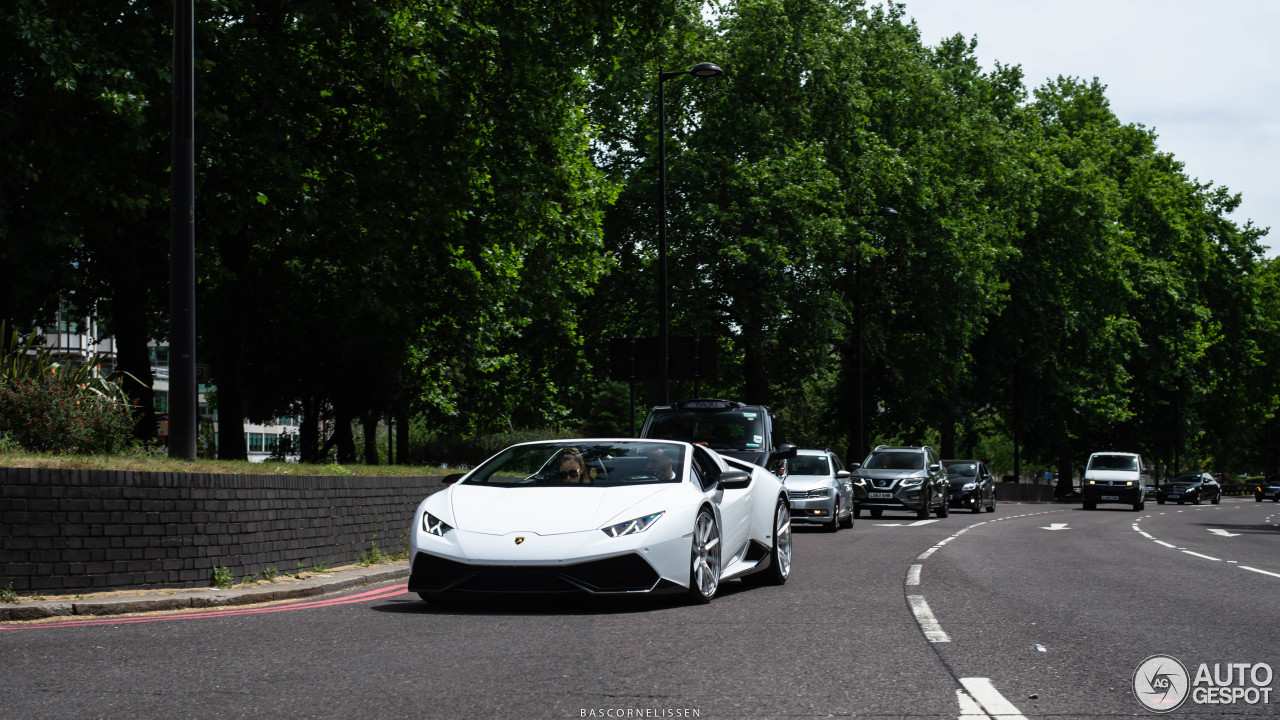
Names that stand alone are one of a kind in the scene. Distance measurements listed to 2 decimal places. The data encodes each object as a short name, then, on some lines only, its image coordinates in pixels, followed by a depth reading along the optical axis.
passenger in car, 10.12
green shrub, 11.62
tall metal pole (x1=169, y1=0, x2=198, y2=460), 11.82
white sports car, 8.81
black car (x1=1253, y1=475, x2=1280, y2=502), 71.12
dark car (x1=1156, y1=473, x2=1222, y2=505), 59.00
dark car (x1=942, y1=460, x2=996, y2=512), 38.66
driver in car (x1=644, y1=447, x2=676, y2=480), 10.13
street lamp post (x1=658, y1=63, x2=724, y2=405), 26.89
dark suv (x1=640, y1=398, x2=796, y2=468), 20.11
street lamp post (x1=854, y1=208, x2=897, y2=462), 38.59
